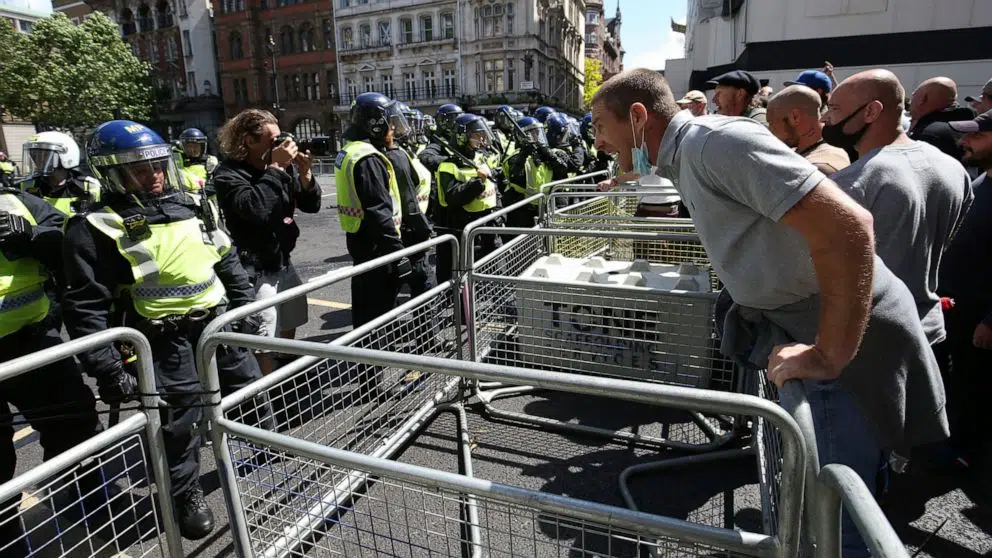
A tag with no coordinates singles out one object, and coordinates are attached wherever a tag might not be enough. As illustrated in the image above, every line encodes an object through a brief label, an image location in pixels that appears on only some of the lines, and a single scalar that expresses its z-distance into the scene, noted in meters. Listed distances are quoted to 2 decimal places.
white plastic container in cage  2.95
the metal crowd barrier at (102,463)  1.43
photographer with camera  3.55
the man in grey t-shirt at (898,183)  2.05
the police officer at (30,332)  2.50
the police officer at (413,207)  4.43
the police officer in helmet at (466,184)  5.84
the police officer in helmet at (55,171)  4.65
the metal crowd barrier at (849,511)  0.82
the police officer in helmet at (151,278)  2.40
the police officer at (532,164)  7.73
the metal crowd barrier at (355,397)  1.85
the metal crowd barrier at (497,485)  1.15
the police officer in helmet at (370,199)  3.99
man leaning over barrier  1.42
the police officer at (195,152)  8.20
